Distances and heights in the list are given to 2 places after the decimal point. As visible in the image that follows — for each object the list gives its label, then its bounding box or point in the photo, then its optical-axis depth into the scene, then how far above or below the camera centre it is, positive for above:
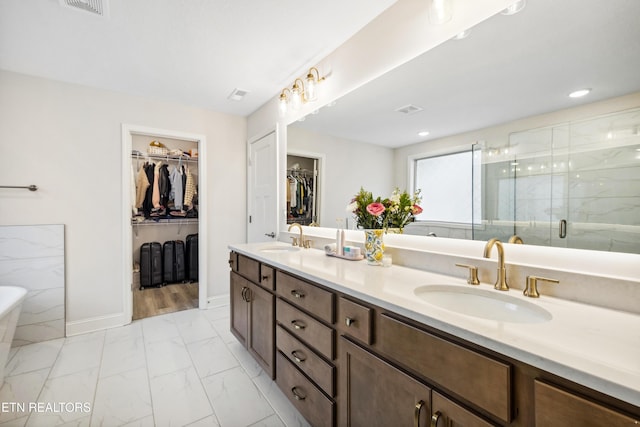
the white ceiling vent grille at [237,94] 2.78 +1.21
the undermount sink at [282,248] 2.37 -0.32
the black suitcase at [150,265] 4.05 -0.81
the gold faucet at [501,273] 1.12 -0.25
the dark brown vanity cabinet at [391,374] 0.62 -0.51
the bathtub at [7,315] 1.67 -0.67
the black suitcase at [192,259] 4.38 -0.77
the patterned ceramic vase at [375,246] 1.64 -0.20
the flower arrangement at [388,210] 1.64 +0.02
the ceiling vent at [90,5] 1.61 +1.21
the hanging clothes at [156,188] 3.90 +0.31
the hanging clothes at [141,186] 3.87 +0.34
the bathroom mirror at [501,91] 0.96 +0.57
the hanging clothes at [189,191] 4.09 +0.29
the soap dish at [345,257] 1.79 -0.30
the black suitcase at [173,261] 4.23 -0.79
